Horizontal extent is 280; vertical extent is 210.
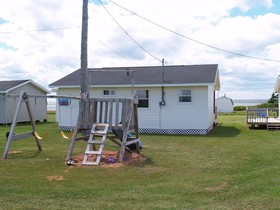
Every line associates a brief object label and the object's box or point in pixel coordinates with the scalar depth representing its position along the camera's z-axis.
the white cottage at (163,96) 17.55
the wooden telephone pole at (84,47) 12.28
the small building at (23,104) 25.20
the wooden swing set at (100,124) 9.55
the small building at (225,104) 47.09
